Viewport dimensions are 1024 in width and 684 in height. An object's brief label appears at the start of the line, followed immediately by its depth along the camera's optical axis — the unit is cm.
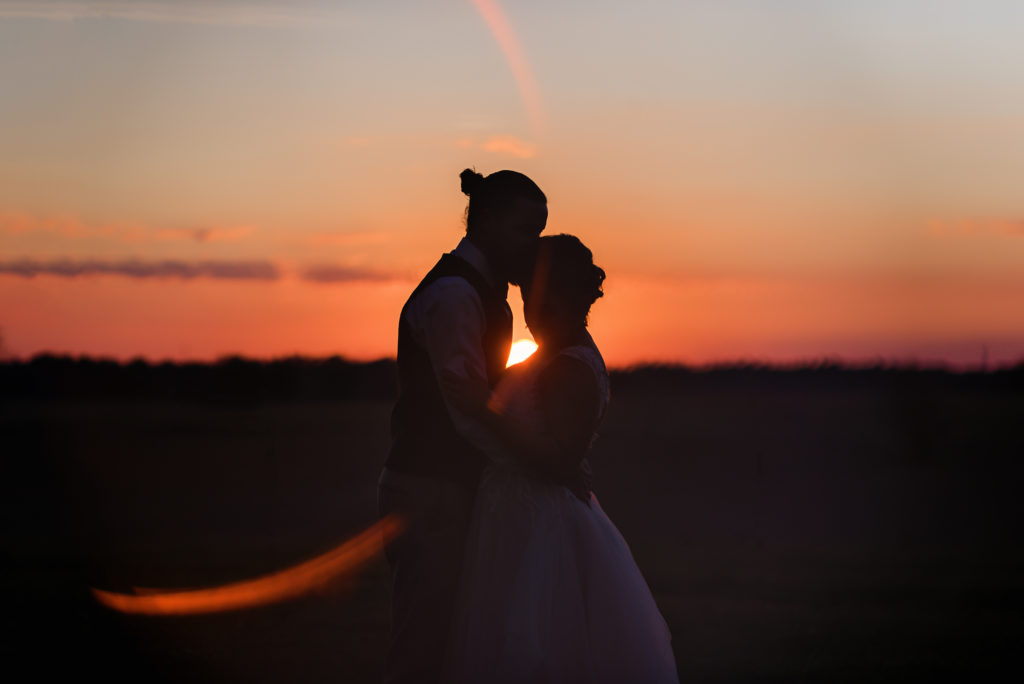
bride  436
